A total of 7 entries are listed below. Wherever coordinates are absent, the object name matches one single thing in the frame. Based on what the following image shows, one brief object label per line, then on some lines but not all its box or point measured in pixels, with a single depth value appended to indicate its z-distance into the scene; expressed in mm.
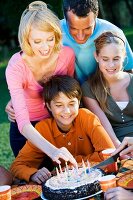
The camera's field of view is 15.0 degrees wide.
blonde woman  3908
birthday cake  3021
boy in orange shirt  3932
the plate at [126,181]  3014
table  3244
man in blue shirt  4152
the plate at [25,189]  3260
